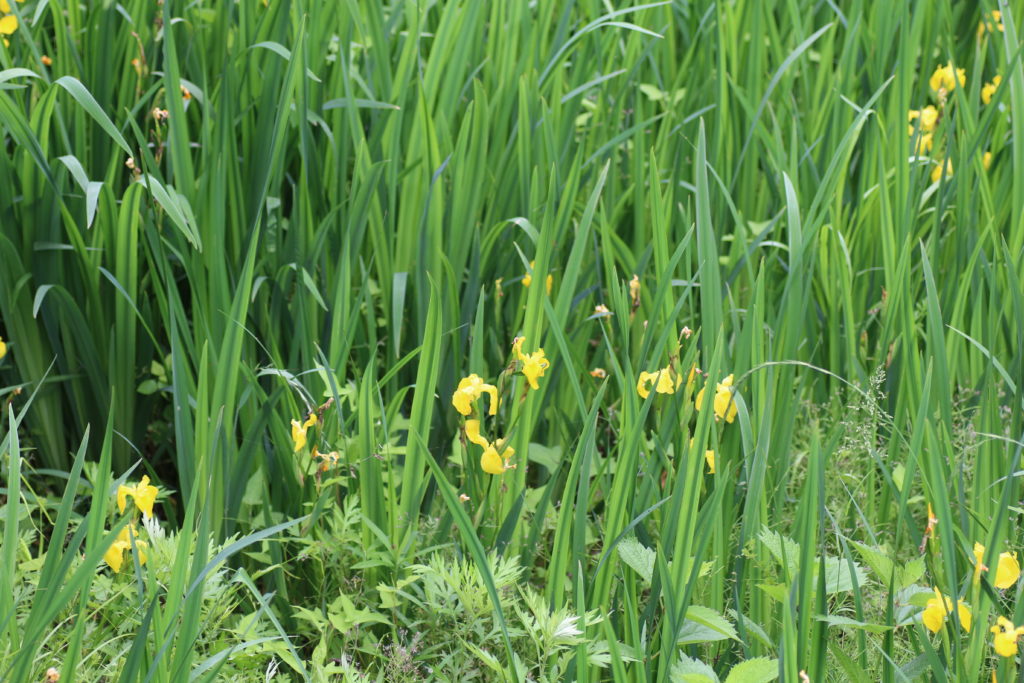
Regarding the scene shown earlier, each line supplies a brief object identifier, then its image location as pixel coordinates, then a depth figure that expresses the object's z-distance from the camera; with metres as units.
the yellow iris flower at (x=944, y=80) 7.80
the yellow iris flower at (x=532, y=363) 6.79
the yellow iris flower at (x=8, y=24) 7.29
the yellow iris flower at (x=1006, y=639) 6.53
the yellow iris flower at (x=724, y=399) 6.84
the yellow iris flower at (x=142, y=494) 6.71
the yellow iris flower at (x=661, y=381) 6.86
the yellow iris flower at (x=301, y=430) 6.87
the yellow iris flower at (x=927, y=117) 7.77
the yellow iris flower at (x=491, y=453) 6.77
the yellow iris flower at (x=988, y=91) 7.83
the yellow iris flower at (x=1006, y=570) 6.64
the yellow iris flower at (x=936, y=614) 6.58
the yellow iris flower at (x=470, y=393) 6.78
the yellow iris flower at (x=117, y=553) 6.70
